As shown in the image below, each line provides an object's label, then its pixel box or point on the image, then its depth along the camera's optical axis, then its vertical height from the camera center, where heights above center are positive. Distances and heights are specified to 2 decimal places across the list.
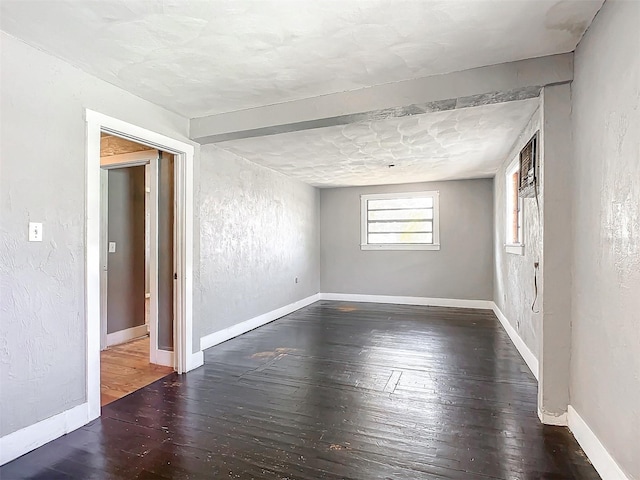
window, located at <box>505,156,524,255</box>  4.02 +0.35
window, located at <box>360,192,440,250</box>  6.77 +0.38
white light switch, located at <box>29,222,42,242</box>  2.14 +0.06
